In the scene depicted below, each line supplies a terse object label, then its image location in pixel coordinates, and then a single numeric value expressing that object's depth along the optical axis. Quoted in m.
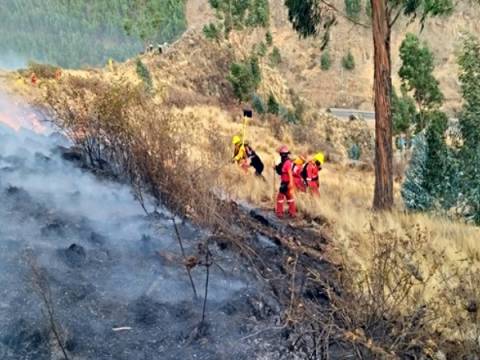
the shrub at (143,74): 27.27
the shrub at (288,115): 31.86
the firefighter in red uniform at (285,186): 9.88
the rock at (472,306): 5.40
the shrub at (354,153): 25.86
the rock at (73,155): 11.73
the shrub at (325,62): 65.11
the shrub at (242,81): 32.34
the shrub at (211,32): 37.34
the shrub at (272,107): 31.12
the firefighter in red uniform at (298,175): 11.22
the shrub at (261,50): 44.69
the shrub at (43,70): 23.23
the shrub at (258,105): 30.64
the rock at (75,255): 7.33
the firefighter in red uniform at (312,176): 11.05
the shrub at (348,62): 65.31
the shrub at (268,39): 51.62
